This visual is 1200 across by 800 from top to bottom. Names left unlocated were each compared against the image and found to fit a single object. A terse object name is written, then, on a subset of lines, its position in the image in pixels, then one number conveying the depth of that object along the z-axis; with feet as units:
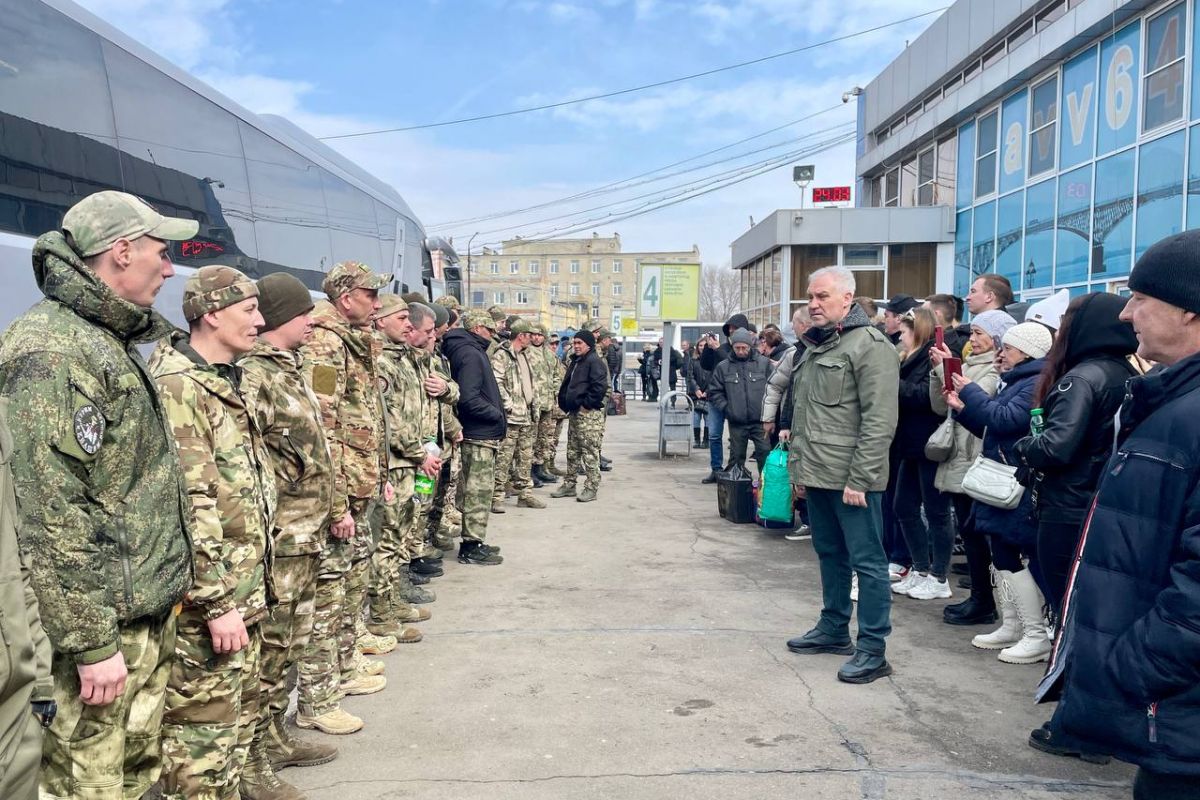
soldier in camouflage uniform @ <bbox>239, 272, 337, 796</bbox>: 10.83
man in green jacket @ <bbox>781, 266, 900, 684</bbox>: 15.26
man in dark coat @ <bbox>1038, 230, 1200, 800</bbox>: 6.62
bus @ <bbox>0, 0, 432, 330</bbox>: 16.49
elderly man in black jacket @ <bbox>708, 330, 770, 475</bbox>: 32.89
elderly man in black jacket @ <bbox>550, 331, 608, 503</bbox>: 35.06
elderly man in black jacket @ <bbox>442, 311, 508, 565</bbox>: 23.24
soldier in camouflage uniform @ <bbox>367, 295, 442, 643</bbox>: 17.13
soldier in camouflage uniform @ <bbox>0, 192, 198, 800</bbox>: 6.96
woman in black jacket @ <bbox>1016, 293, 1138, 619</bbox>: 12.68
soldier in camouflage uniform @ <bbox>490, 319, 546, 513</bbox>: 31.04
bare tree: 318.04
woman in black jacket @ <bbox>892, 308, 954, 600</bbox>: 19.85
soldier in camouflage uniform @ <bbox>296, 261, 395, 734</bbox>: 13.08
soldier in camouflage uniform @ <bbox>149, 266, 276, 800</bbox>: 8.81
